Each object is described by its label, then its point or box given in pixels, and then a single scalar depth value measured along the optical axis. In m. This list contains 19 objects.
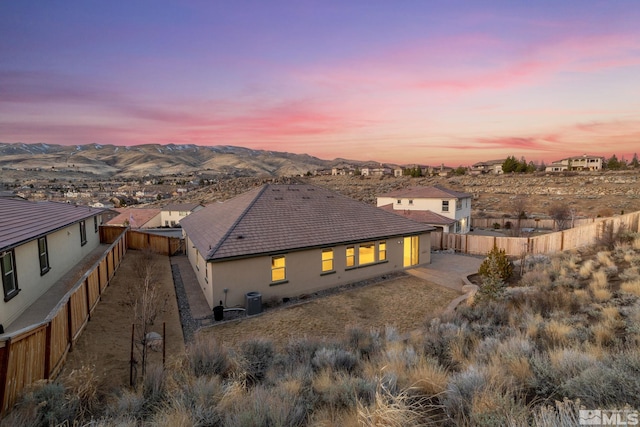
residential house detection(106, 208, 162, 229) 46.46
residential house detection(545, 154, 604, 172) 114.19
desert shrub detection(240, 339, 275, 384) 6.71
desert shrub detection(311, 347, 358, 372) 6.48
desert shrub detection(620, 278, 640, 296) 10.40
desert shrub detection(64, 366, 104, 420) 5.21
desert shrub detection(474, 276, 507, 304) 11.98
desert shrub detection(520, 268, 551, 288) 13.56
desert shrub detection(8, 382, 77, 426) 4.55
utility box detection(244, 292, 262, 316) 14.10
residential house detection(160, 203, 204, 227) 48.94
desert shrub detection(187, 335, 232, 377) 6.68
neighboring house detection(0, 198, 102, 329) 11.22
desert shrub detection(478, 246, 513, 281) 16.33
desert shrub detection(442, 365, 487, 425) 4.10
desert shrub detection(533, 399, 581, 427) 3.14
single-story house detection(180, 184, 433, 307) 14.91
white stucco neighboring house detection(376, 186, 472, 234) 34.44
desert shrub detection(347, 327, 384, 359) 7.73
